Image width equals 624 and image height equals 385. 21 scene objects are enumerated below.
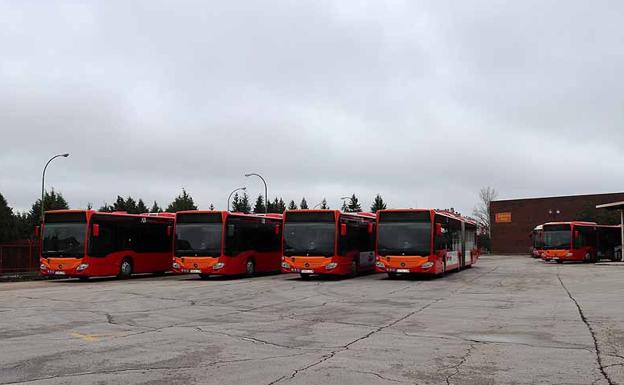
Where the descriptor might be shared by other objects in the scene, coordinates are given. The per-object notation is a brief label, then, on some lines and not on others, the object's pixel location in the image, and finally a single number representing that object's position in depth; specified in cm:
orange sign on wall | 8788
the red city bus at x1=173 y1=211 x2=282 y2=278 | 2653
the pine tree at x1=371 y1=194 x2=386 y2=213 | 10269
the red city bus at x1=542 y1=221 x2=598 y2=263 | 4666
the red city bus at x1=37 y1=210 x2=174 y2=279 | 2580
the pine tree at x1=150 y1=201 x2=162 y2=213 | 12736
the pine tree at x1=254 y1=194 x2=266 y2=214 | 11125
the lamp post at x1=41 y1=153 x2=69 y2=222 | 4572
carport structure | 4654
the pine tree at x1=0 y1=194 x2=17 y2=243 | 5928
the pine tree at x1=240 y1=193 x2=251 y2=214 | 10738
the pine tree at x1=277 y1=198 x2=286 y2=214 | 11669
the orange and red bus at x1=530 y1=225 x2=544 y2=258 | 4969
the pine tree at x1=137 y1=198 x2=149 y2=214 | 11026
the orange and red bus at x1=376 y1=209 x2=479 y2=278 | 2511
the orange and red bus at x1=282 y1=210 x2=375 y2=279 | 2553
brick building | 8169
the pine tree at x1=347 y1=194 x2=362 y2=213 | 10425
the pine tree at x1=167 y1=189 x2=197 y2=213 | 9462
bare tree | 11201
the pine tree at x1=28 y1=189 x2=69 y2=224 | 7283
